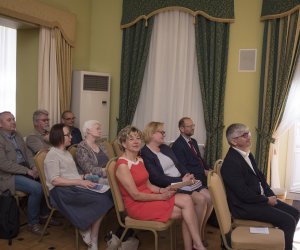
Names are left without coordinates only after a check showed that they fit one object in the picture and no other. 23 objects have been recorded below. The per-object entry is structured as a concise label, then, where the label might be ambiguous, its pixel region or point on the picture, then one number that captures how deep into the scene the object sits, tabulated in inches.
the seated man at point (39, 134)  152.8
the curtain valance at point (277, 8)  175.2
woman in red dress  107.7
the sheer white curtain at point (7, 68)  208.8
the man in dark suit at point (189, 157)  149.0
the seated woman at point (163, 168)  124.3
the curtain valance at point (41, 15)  159.8
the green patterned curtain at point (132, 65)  209.3
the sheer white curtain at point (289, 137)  181.0
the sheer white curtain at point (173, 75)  201.8
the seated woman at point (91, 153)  134.9
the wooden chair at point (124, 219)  105.7
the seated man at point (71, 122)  184.9
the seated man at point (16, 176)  134.3
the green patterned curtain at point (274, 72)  177.2
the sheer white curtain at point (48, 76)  185.2
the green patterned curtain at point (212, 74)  191.5
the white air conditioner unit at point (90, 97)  204.4
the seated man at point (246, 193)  104.7
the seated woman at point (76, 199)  118.0
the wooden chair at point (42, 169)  122.2
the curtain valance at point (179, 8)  189.5
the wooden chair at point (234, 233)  92.4
